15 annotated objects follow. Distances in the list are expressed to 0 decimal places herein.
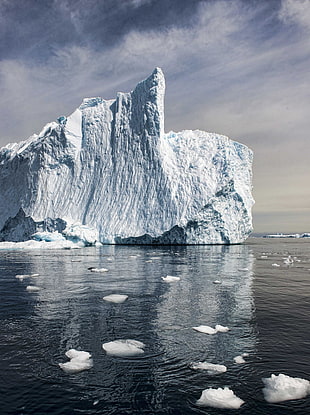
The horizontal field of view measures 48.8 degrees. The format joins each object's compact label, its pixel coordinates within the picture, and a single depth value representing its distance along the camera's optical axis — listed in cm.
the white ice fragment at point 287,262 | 1806
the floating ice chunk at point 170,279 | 1151
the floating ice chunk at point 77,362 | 431
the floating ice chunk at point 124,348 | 486
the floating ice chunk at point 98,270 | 1410
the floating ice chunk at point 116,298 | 828
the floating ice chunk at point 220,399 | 346
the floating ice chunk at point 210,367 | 426
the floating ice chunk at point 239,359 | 457
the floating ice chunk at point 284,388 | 365
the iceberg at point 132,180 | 3491
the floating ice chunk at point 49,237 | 3381
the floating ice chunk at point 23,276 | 1215
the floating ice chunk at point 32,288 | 973
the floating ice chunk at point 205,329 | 584
